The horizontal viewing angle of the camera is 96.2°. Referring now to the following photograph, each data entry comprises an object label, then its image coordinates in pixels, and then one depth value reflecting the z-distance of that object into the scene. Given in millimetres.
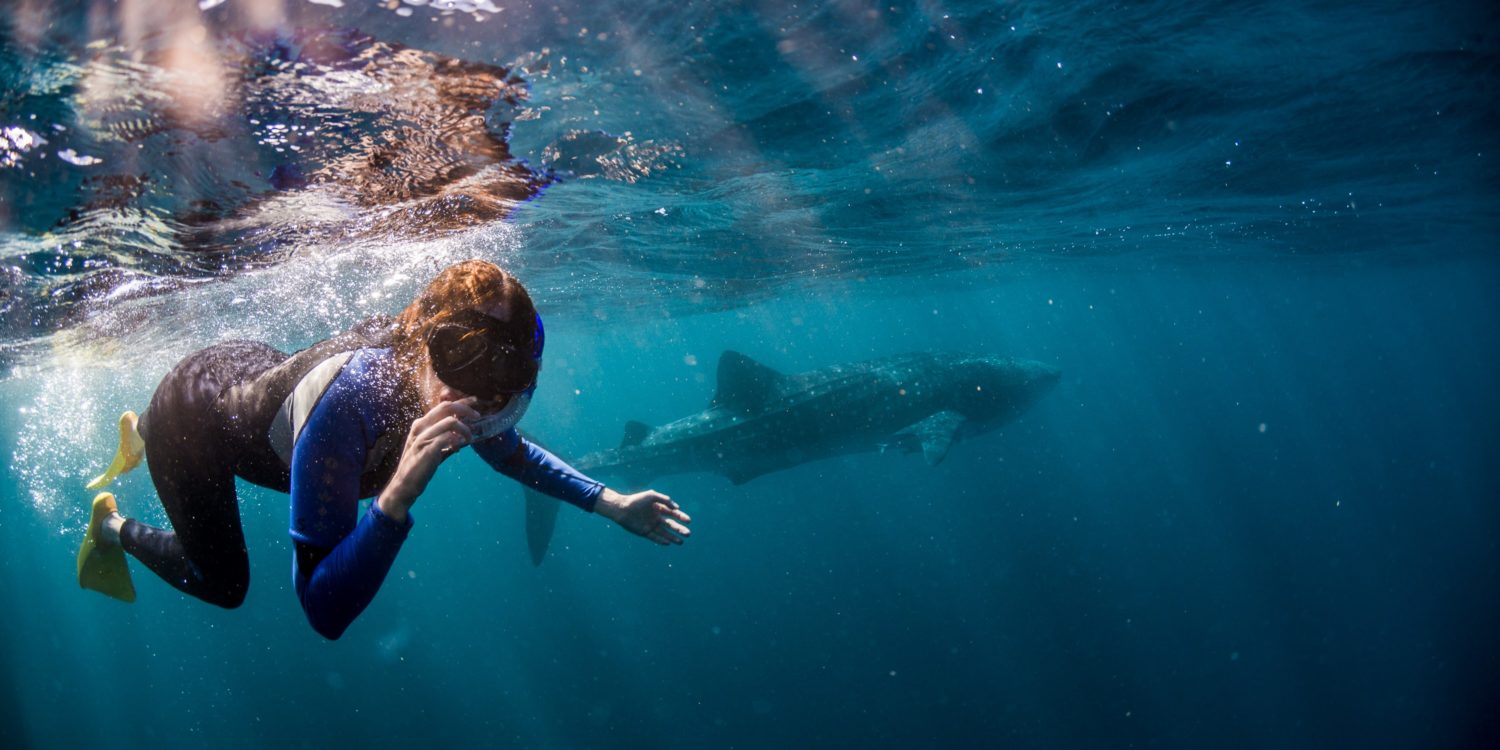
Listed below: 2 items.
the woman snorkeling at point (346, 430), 2500
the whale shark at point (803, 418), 14898
